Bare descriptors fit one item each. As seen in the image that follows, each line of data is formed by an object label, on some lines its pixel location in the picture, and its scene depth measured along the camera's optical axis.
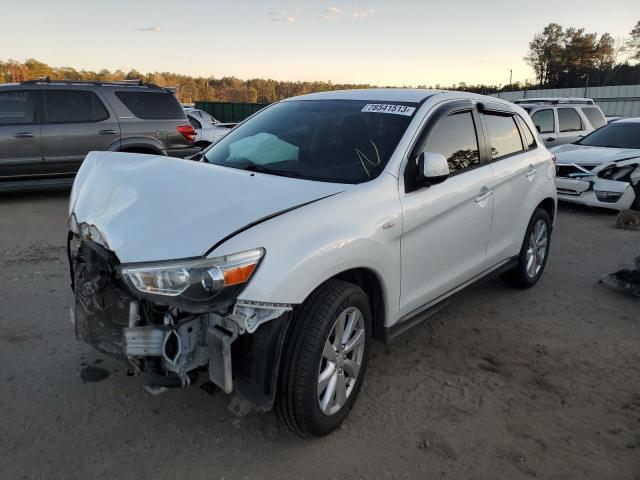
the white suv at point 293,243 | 2.28
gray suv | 7.90
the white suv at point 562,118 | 11.43
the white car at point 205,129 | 11.74
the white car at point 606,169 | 8.29
